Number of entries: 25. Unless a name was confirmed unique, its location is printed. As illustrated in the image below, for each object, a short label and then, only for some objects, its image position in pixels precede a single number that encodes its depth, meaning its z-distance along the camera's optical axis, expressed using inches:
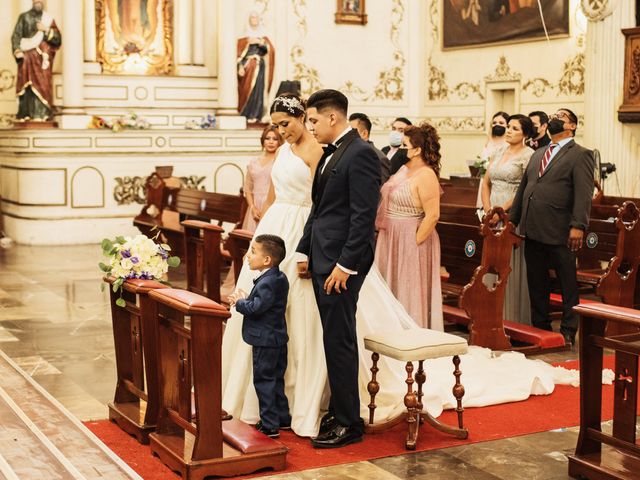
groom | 195.6
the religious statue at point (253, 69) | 621.3
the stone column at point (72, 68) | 572.7
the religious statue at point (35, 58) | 557.3
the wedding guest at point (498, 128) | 448.1
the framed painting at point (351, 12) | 664.4
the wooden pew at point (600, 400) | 177.5
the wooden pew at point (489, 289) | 293.7
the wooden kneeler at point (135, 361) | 202.8
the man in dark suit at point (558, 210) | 297.4
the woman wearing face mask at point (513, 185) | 325.7
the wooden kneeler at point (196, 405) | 179.9
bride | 213.9
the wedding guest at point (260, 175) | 367.8
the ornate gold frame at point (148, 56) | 606.2
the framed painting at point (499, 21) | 557.9
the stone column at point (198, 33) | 619.2
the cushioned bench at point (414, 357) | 202.4
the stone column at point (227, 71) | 611.8
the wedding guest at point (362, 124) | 364.4
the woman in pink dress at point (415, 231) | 283.3
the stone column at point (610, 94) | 481.4
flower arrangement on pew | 212.1
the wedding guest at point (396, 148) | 361.1
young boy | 205.3
